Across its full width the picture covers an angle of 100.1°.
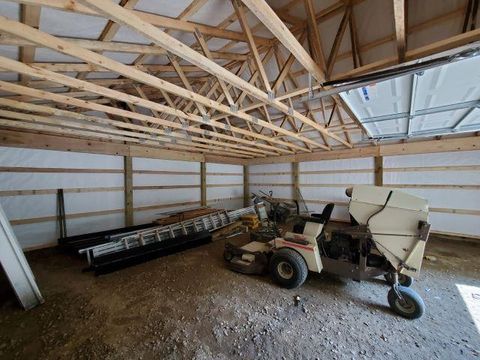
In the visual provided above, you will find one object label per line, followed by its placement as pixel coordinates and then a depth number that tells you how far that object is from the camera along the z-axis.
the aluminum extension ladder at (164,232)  3.42
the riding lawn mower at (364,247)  2.22
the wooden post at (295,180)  7.30
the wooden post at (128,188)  5.27
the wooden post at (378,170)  5.70
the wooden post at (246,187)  8.66
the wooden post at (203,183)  7.09
